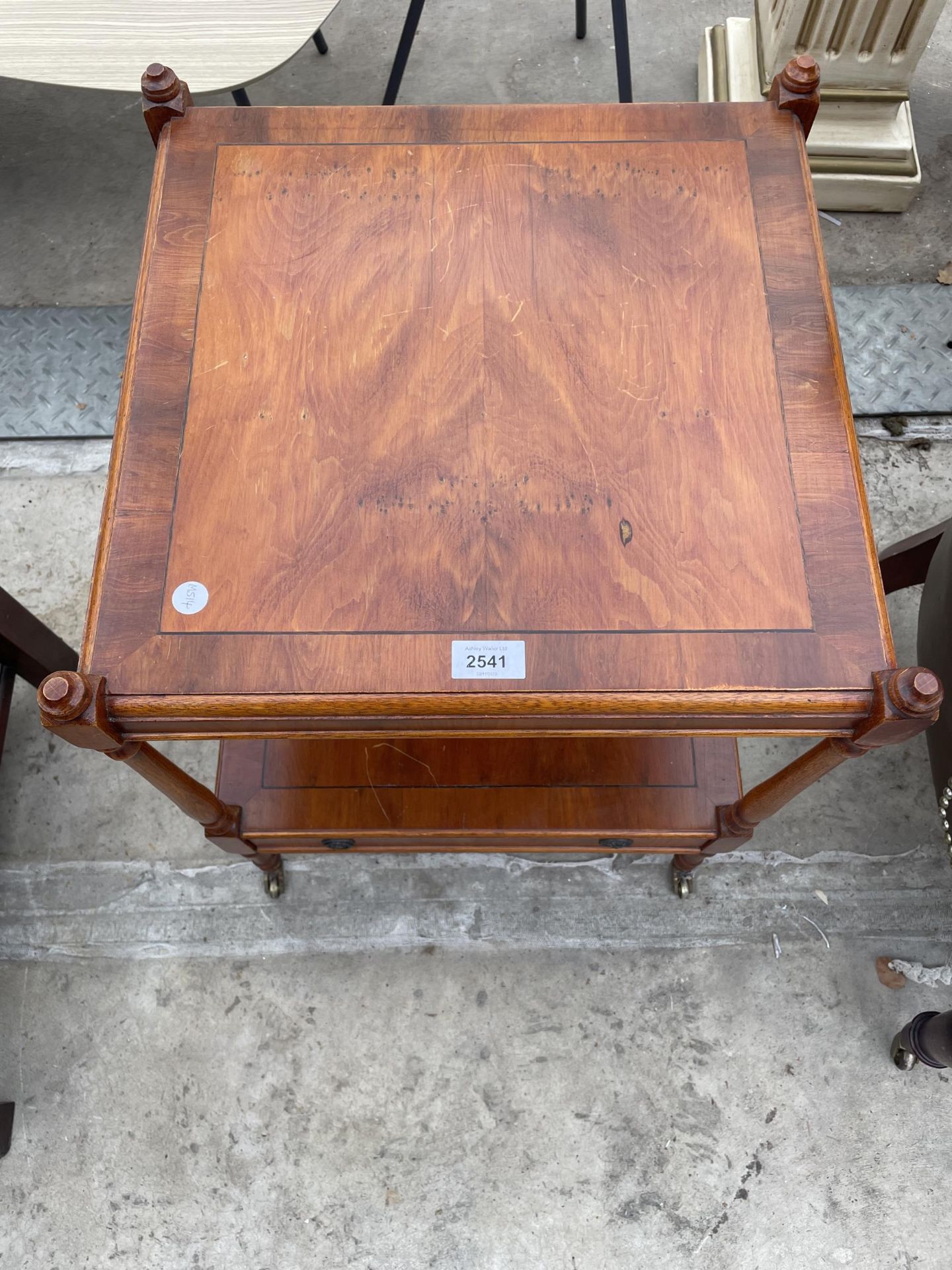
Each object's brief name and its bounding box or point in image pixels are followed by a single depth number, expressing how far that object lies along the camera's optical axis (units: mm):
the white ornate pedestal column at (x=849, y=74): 1958
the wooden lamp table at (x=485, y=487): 996
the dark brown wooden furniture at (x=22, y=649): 1486
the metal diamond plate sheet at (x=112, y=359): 2039
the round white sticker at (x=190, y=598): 1024
